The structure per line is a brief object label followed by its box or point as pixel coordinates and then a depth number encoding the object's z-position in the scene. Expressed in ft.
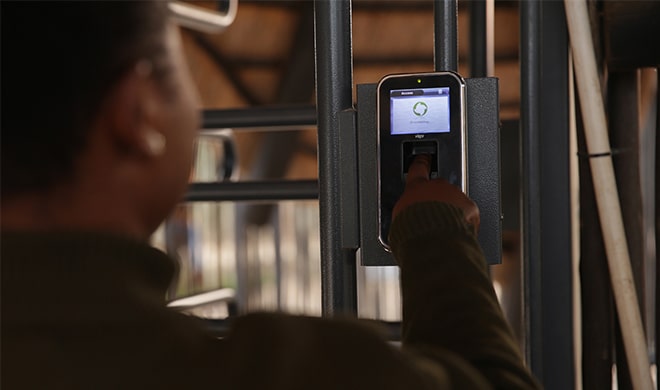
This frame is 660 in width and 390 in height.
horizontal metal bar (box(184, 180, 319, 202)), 4.67
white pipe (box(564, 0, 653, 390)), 3.90
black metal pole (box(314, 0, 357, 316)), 3.52
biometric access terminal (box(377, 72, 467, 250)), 3.40
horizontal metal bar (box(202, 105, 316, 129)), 4.70
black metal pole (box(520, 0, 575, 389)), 4.14
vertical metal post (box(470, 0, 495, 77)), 4.70
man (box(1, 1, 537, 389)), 1.83
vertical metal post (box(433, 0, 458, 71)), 3.55
